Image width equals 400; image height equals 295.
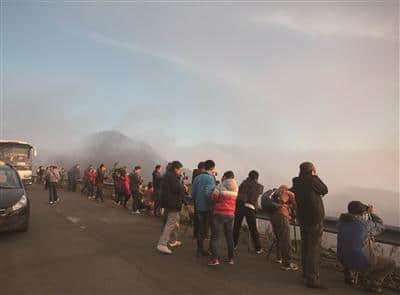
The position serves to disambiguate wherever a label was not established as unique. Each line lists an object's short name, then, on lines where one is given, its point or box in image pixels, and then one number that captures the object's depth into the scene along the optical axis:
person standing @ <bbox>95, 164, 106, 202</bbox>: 24.96
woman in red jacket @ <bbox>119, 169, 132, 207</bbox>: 21.44
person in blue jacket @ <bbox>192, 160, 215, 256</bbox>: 10.14
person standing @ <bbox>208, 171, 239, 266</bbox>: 9.50
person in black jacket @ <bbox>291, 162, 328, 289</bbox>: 8.13
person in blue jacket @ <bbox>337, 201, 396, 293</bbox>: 7.86
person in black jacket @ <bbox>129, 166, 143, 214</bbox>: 19.17
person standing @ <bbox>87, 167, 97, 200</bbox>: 27.92
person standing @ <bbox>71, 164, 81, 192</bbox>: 32.19
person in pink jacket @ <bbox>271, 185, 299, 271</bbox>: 9.55
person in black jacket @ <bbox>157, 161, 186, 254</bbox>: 10.43
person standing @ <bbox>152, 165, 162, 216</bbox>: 16.39
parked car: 11.19
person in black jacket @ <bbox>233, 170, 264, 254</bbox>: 10.85
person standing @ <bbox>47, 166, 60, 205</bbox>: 22.13
